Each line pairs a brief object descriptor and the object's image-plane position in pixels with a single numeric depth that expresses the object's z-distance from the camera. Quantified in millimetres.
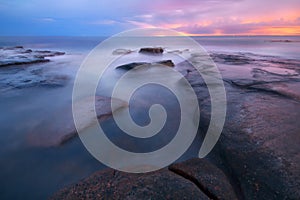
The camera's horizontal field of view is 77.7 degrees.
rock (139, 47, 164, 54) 26156
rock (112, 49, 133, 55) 26327
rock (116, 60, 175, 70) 14133
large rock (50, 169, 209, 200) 2535
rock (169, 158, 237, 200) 2650
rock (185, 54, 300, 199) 2779
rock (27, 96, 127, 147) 4285
